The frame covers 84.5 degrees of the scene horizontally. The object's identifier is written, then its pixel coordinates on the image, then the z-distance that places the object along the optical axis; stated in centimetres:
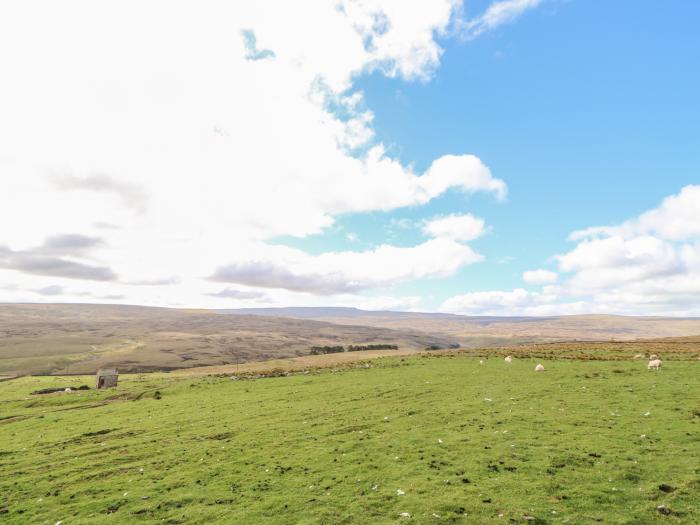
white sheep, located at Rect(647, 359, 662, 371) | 3847
